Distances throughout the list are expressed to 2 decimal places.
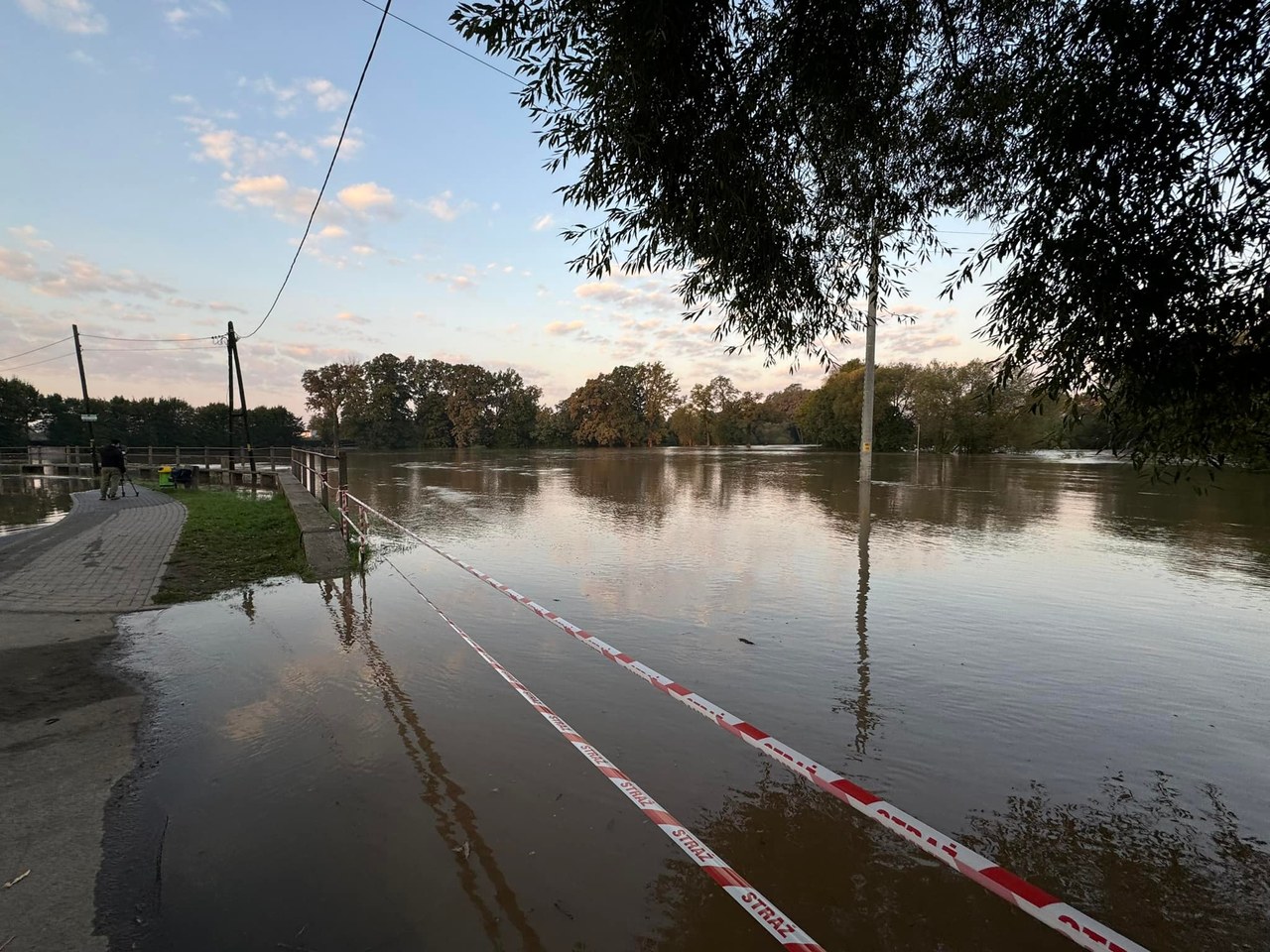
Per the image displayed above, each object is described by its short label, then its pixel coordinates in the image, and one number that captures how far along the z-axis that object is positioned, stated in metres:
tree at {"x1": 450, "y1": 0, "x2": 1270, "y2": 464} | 2.97
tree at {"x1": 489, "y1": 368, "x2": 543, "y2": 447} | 93.50
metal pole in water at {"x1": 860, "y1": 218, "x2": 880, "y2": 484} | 14.73
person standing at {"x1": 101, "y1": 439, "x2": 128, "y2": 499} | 16.59
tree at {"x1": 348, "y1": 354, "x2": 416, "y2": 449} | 87.31
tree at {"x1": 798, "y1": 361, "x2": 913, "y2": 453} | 71.69
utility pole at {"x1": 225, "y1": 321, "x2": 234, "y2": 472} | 24.88
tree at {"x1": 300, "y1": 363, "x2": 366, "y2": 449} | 88.25
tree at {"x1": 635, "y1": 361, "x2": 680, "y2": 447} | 97.44
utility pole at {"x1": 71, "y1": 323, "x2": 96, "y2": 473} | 27.44
